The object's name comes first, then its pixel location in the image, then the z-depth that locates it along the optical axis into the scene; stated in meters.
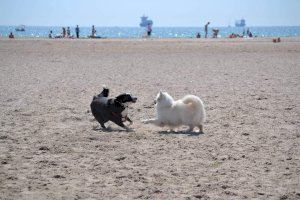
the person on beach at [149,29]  60.42
